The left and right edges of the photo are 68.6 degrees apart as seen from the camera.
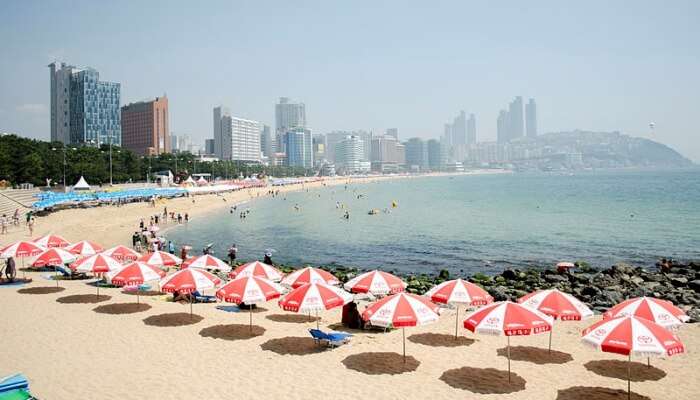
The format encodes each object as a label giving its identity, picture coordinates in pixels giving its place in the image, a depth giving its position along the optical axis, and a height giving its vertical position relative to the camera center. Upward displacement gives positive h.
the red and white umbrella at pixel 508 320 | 10.15 -2.81
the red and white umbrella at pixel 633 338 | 8.90 -2.81
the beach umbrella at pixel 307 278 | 15.98 -3.00
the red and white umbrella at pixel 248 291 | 13.18 -2.81
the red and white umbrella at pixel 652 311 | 11.62 -3.03
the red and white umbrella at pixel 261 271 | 17.23 -2.99
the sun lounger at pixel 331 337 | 12.99 -3.93
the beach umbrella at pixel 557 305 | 11.84 -2.94
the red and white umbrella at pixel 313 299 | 12.44 -2.86
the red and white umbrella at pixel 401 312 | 11.08 -2.86
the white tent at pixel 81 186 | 65.69 -0.16
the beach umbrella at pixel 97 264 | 17.27 -2.72
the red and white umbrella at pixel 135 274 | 15.43 -2.76
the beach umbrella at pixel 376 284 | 14.90 -2.99
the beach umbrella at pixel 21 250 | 20.05 -2.57
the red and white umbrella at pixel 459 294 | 13.38 -2.97
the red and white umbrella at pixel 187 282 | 14.31 -2.77
